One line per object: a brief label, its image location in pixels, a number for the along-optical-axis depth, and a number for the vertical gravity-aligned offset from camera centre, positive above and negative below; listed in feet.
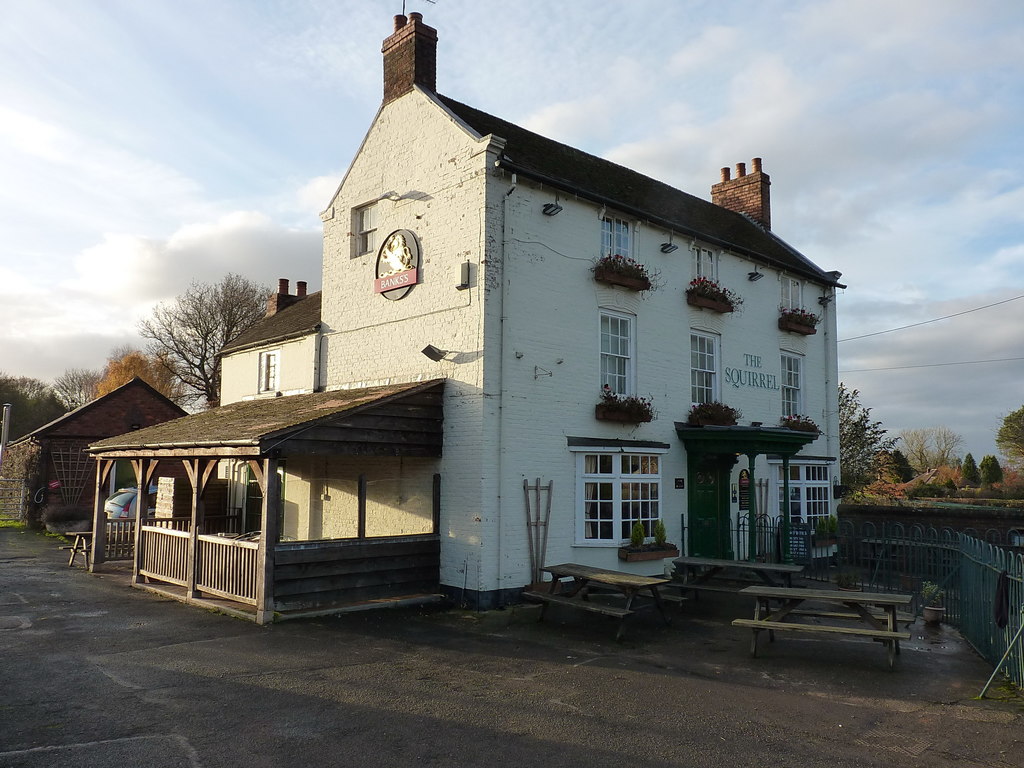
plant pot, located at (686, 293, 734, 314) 53.16 +11.03
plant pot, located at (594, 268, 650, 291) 46.62 +11.11
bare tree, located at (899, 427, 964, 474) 217.97 +2.62
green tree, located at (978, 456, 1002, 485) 156.15 -1.89
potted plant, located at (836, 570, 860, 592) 44.37 -7.19
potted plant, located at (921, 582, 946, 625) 37.17 -7.20
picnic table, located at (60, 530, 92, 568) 54.80 -6.97
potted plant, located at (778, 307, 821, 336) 60.90 +11.26
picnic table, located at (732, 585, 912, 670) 28.48 -6.11
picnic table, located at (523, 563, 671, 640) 33.24 -6.15
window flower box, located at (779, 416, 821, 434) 60.13 +2.85
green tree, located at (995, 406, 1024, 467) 168.35 +5.36
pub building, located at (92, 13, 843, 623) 40.37 +4.00
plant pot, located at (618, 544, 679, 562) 45.60 -5.88
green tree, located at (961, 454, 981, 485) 168.45 -2.39
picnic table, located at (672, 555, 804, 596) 38.93 -6.74
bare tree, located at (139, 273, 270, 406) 141.18 +22.09
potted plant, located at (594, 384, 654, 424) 46.14 +3.02
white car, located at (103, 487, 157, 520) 72.64 -5.04
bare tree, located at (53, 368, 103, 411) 210.79 +18.79
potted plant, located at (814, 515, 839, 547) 58.13 -5.66
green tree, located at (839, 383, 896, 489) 104.63 +2.72
